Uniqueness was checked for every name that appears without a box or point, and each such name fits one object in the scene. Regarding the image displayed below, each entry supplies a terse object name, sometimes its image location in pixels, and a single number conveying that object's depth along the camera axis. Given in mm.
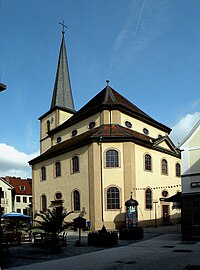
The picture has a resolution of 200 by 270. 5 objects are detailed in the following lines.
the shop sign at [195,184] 15524
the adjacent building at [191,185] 15399
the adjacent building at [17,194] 50272
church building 25136
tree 12781
